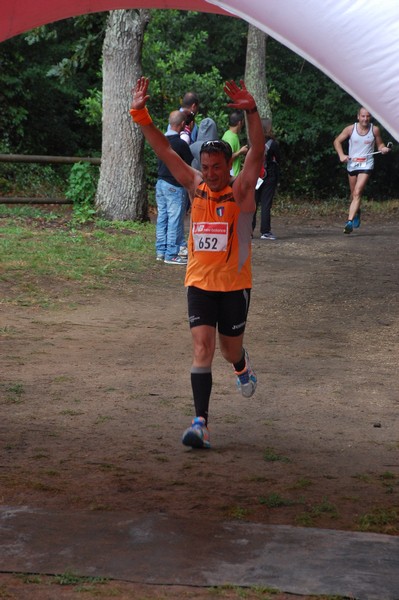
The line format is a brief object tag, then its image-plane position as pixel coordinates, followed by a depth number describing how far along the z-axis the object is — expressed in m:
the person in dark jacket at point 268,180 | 18.06
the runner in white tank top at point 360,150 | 18.16
